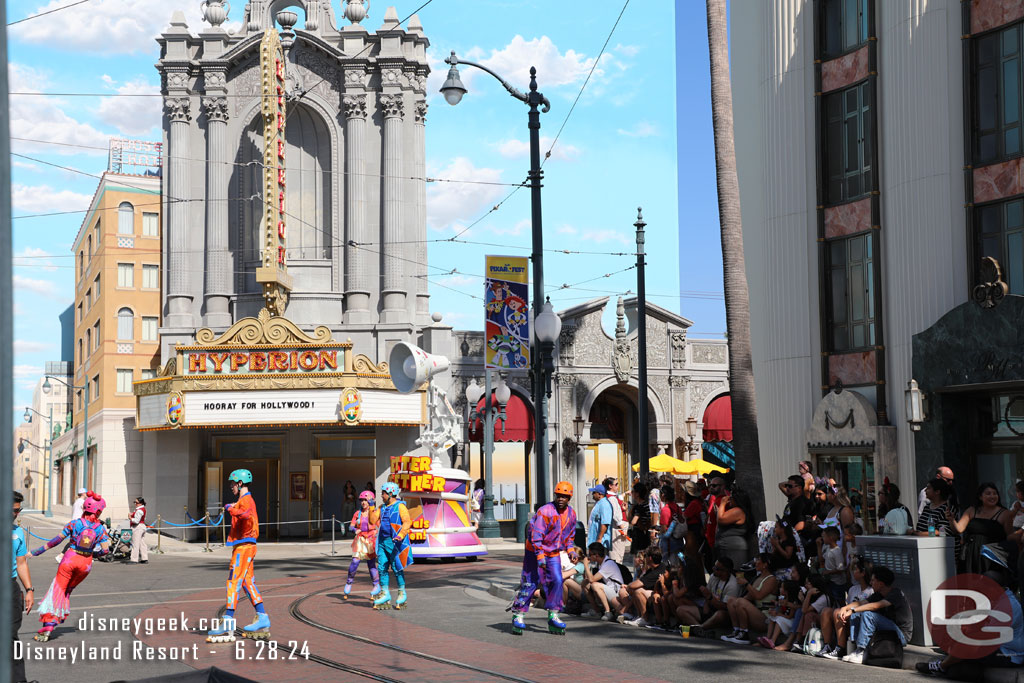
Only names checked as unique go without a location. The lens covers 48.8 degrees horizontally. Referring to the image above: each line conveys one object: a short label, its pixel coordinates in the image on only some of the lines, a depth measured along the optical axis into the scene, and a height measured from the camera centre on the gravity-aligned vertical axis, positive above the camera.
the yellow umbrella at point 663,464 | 34.22 -1.72
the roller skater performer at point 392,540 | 16.41 -1.88
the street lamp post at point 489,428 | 31.56 -0.51
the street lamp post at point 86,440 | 46.94 -1.12
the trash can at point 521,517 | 31.34 -3.03
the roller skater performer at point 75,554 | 14.04 -1.80
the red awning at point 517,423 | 41.59 -0.49
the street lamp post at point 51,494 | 64.93 -4.85
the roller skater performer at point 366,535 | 17.84 -2.01
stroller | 29.72 -3.53
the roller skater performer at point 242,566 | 13.46 -1.85
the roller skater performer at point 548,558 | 14.20 -1.90
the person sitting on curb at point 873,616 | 11.95 -2.25
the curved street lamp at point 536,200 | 18.42 +3.52
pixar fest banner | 20.45 +1.78
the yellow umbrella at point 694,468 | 35.45 -1.91
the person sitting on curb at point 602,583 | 15.92 -2.48
